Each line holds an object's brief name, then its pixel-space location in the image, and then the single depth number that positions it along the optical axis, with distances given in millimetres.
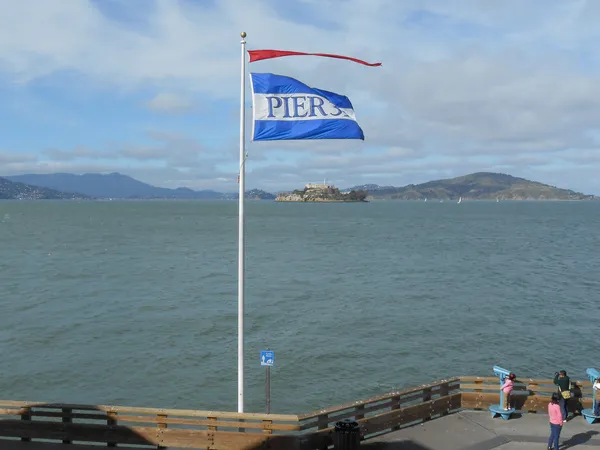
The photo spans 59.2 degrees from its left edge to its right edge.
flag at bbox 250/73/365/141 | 13984
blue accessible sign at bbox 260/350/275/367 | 14930
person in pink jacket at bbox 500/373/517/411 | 15117
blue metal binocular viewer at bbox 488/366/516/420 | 15156
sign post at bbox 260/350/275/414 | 14932
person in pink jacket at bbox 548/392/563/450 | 12945
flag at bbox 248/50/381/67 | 14031
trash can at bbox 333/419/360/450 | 12680
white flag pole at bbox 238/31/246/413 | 14211
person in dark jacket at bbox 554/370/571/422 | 14727
